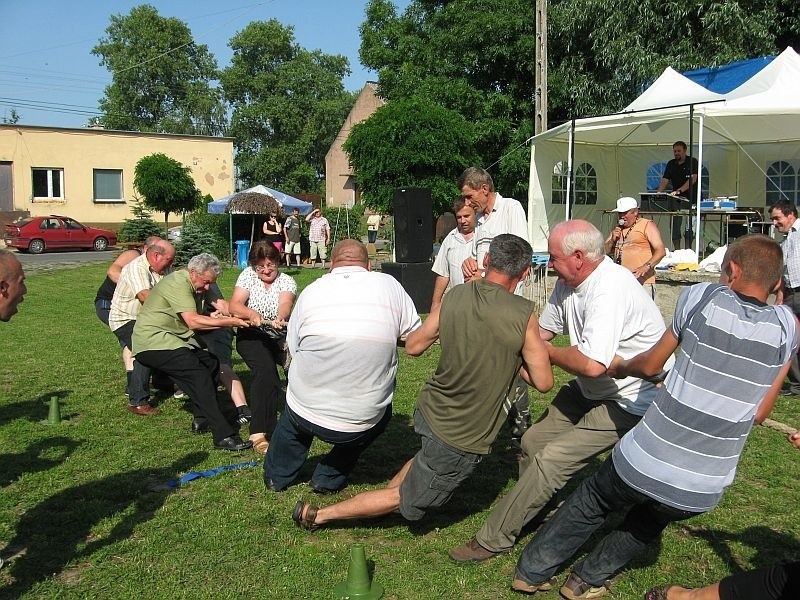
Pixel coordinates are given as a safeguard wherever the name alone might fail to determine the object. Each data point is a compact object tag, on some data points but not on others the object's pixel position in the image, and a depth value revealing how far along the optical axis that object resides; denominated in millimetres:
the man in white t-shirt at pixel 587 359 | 3639
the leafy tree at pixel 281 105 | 67688
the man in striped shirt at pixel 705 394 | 2930
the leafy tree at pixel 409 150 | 18547
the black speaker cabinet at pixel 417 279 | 13273
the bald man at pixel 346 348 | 4172
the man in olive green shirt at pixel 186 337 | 5914
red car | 28500
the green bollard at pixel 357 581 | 3625
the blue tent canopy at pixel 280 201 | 24250
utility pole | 18031
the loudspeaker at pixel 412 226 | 13305
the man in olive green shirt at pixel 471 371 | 3717
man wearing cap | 8062
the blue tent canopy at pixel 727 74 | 15695
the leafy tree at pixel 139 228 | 20125
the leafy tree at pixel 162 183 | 30141
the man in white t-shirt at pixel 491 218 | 5754
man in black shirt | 13227
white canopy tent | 13172
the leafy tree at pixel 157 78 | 65000
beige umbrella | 22391
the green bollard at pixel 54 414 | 6611
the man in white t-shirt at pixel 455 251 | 5926
